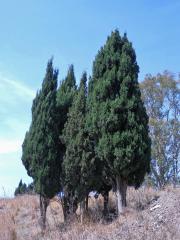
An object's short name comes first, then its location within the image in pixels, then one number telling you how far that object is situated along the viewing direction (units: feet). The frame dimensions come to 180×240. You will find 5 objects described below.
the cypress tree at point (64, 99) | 52.42
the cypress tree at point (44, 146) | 48.67
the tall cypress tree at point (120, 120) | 43.80
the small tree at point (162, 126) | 99.25
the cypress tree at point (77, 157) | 46.55
